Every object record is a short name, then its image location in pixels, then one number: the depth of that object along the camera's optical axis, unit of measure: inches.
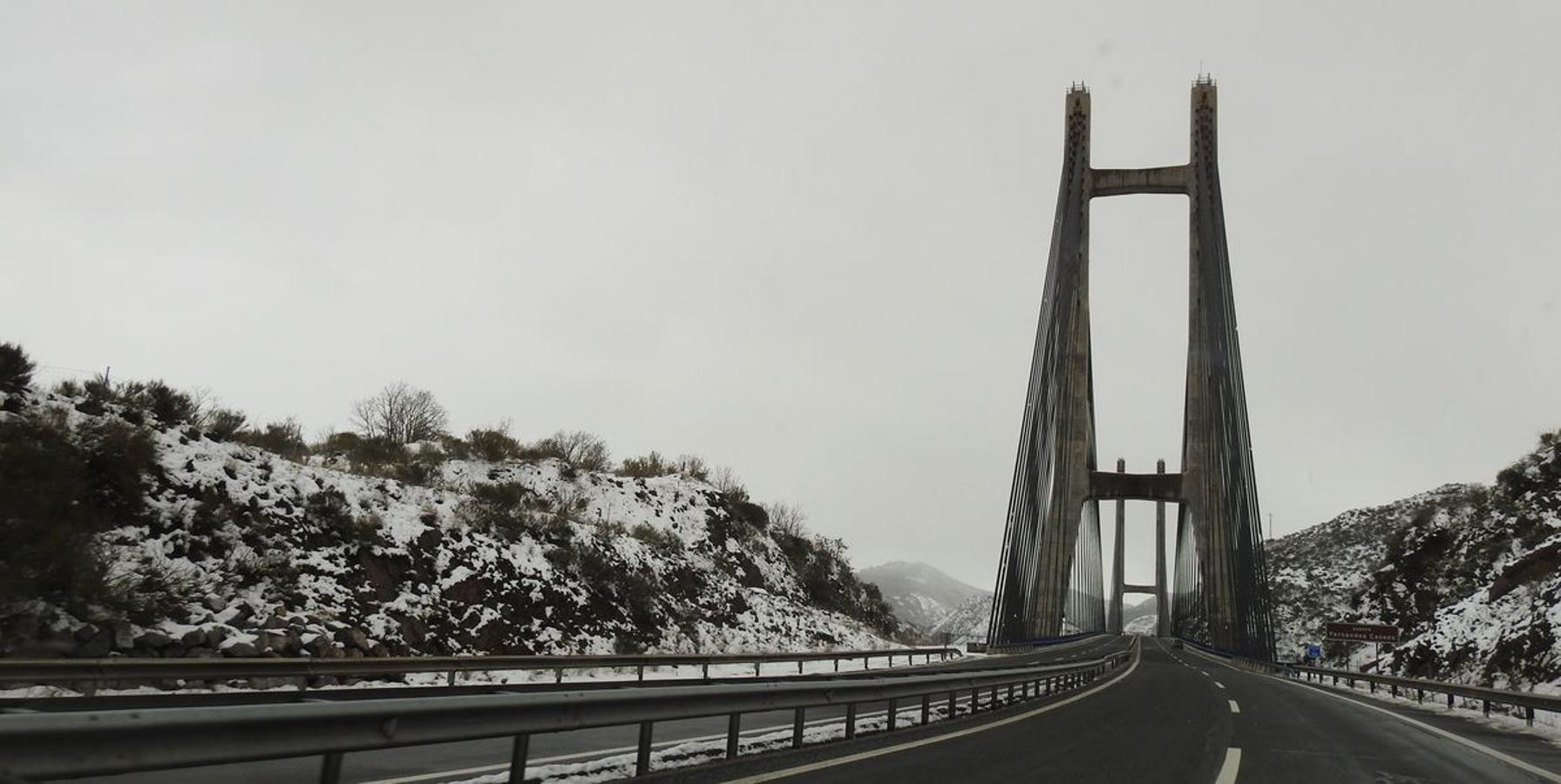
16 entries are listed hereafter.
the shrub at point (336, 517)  863.7
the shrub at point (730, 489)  1881.6
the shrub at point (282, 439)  1060.8
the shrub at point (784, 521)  1980.1
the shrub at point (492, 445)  1423.5
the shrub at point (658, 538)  1382.9
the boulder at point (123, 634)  580.4
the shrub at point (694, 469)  1889.8
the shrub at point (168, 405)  848.9
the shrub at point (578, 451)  1539.1
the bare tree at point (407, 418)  1643.7
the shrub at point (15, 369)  727.7
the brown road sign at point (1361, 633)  1275.8
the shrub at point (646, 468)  1780.3
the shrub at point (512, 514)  1085.1
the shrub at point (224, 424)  917.9
